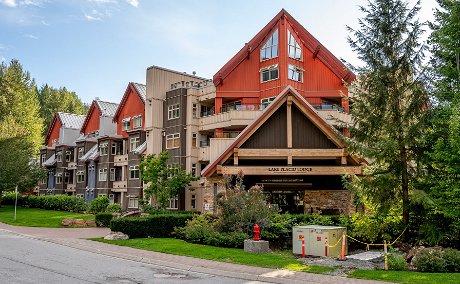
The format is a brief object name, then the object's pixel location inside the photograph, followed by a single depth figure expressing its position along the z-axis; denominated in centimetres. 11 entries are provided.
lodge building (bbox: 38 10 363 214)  2683
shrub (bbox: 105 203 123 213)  4184
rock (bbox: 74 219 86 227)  3403
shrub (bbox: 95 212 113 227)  3225
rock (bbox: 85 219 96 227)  3412
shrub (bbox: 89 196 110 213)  4162
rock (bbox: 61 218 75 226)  3393
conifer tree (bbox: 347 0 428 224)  1919
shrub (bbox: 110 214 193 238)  2422
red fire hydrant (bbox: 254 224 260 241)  1938
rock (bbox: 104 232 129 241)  2373
